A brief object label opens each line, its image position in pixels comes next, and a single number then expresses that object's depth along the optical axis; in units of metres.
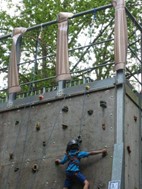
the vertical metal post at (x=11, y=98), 10.96
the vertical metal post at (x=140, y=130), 9.53
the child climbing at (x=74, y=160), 9.07
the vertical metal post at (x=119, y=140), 8.67
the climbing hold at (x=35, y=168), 9.80
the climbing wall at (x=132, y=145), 9.09
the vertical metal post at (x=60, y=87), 10.26
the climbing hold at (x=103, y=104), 9.52
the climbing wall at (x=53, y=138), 9.26
